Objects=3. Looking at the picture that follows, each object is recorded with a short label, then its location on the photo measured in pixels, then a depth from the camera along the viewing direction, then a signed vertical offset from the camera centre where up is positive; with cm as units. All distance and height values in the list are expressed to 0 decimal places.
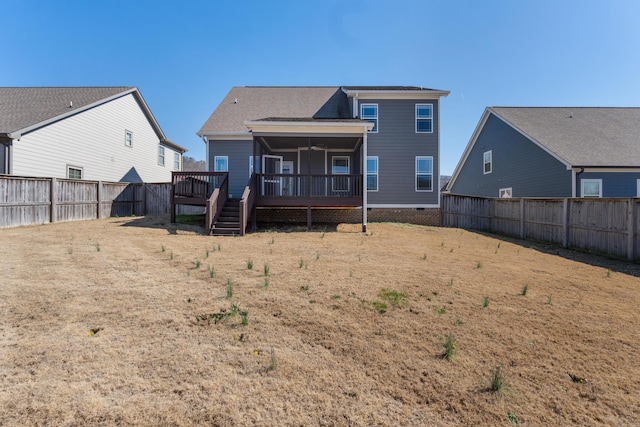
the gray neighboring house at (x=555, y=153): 1363 +313
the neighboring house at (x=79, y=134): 1242 +401
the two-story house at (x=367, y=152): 1357 +296
